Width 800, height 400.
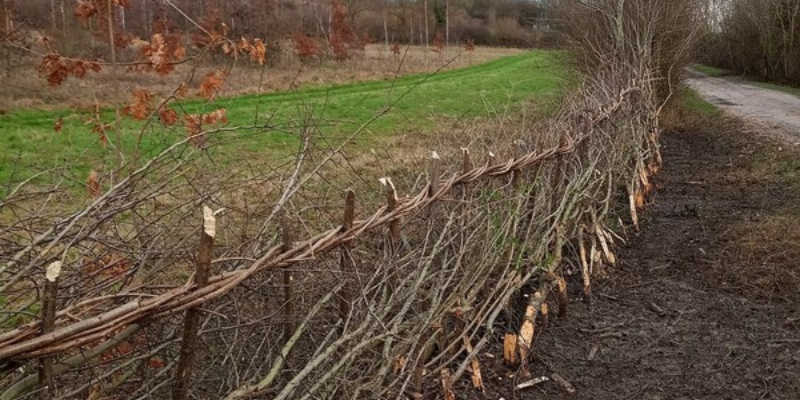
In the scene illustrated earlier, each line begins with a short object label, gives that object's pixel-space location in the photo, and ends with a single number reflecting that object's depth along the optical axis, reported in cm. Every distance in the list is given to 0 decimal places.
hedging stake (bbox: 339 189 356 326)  291
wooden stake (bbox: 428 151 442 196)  364
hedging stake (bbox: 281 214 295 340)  271
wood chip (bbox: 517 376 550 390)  417
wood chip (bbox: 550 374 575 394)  420
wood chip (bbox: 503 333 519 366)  437
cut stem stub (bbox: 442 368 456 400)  378
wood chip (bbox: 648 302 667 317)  534
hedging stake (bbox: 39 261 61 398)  163
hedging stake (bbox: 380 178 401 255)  328
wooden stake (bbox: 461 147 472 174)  411
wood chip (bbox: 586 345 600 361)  464
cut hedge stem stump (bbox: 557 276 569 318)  515
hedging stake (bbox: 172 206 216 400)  201
